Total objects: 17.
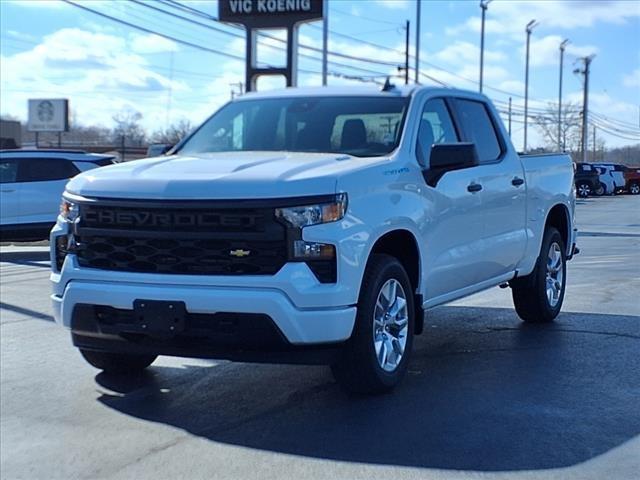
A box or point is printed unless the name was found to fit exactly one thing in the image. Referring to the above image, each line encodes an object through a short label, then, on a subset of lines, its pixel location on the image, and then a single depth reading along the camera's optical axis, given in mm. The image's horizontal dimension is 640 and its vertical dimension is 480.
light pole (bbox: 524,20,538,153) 72250
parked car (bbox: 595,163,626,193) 52469
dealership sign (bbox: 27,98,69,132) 63906
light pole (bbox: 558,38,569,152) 82062
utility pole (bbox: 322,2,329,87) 40625
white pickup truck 5203
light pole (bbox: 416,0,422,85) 48206
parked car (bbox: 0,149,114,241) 16406
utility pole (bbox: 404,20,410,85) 52438
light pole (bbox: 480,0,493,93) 60688
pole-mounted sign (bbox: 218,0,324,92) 23641
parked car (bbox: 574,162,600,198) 49781
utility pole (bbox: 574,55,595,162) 84219
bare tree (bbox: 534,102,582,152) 101506
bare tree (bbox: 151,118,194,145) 96362
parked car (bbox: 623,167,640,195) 56069
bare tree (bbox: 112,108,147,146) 102775
